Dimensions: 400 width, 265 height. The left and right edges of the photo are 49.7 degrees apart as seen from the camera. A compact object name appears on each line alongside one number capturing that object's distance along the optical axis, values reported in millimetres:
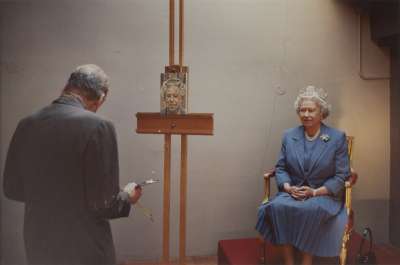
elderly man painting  1497
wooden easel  2236
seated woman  2385
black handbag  2588
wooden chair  2413
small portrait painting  2248
